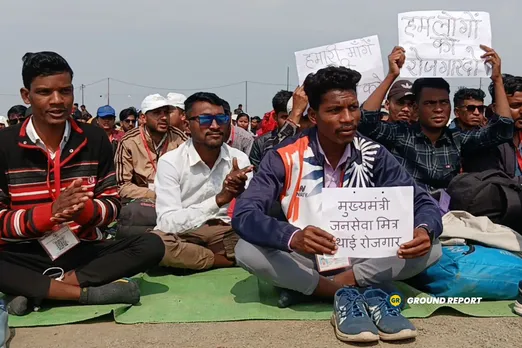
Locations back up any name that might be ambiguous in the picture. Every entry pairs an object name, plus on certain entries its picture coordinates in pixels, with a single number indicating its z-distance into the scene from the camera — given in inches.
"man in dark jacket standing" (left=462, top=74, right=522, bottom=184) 171.0
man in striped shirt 123.6
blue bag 127.3
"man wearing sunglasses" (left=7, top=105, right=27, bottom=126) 390.6
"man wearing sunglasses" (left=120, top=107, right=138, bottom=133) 493.4
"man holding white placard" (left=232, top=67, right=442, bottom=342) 109.3
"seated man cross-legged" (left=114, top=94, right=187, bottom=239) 187.0
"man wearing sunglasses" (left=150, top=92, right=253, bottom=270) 156.3
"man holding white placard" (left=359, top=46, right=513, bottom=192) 158.6
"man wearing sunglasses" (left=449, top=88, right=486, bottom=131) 187.0
